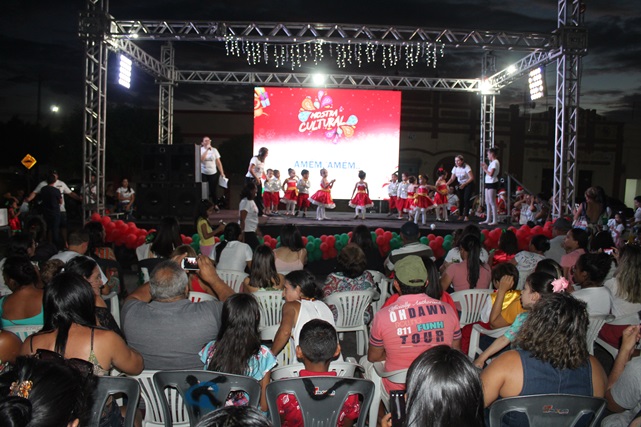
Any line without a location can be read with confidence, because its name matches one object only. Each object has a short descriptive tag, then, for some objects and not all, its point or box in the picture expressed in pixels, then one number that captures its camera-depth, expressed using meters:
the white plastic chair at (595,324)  3.66
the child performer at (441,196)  12.50
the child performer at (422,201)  11.70
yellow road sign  18.67
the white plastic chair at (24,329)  3.12
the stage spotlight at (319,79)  14.50
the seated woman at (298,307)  3.15
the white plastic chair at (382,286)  5.09
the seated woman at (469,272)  4.59
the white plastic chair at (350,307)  4.25
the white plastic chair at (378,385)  2.75
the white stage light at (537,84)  11.53
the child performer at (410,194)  12.38
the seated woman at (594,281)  3.76
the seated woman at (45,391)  1.24
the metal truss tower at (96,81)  9.52
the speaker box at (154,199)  10.46
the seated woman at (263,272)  4.11
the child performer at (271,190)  13.38
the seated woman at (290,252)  5.11
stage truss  9.77
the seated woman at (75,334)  2.36
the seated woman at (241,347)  2.51
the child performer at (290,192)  13.15
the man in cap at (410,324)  2.76
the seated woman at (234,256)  5.22
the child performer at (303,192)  13.09
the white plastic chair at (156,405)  2.53
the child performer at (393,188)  14.38
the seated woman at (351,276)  4.36
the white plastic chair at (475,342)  3.62
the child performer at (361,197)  12.62
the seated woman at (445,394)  1.49
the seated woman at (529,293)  2.71
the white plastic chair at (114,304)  4.22
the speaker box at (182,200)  10.47
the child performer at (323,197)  11.82
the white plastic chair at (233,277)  5.00
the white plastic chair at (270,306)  4.07
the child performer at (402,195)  13.42
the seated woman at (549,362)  2.15
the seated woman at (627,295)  3.78
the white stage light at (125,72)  11.00
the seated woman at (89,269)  3.44
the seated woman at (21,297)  3.32
